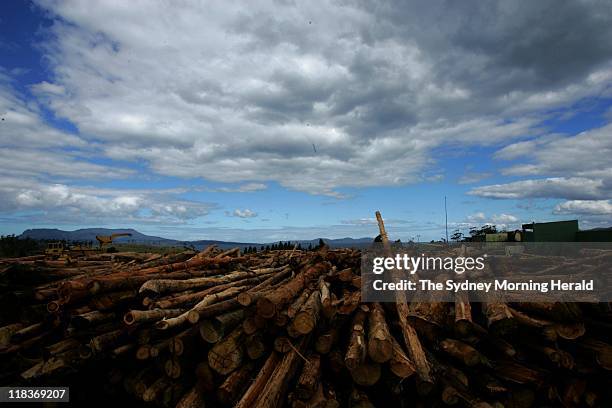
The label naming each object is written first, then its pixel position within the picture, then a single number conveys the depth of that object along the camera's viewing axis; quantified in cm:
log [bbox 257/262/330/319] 549
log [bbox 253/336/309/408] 479
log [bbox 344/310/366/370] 483
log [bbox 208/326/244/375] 529
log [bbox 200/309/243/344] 549
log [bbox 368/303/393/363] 488
